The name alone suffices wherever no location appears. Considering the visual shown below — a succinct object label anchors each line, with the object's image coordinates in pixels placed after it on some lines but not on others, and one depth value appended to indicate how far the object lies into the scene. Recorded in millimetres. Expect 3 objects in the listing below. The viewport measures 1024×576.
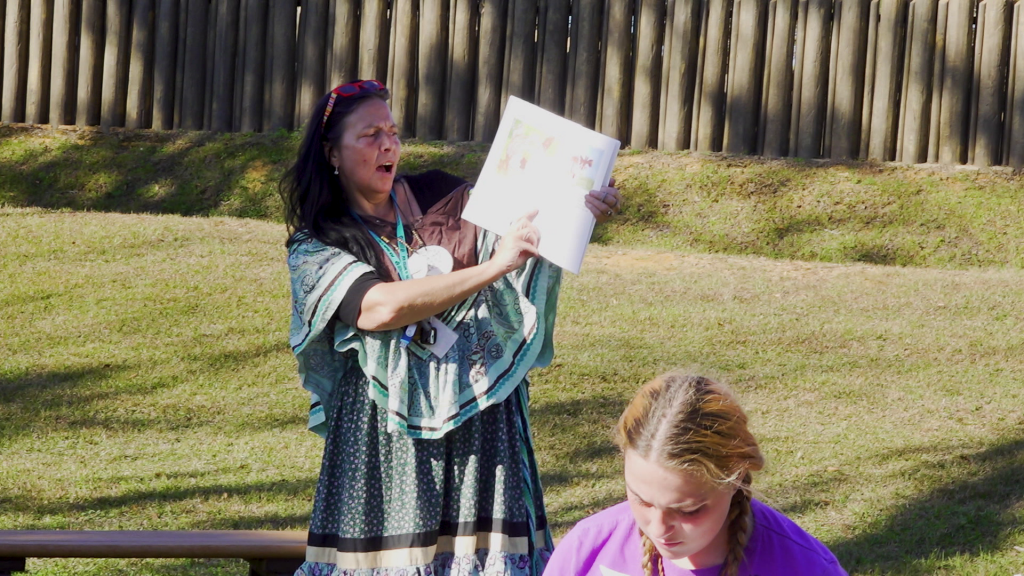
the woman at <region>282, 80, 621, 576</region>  5684
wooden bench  7422
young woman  3934
